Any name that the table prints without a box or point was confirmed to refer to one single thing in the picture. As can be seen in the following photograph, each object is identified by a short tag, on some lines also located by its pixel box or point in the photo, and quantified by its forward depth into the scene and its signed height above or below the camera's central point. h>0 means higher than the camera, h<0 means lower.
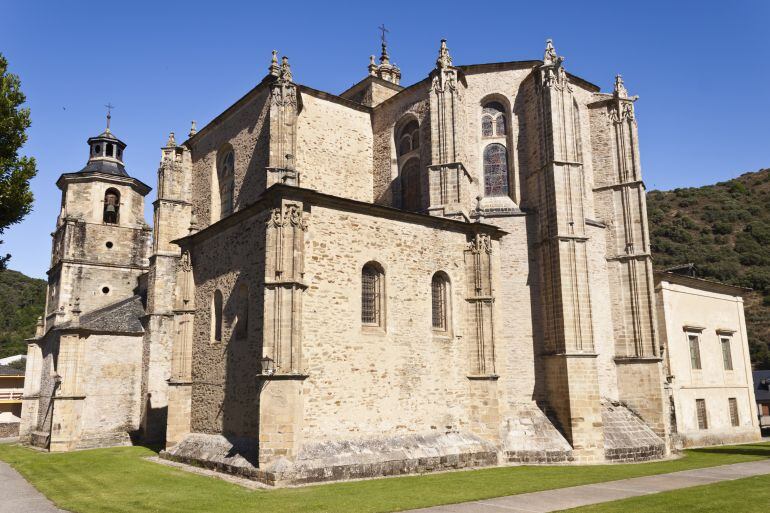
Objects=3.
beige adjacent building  25.69 +0.51
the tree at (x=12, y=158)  13.38 +5.00
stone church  16.28 +2.58
